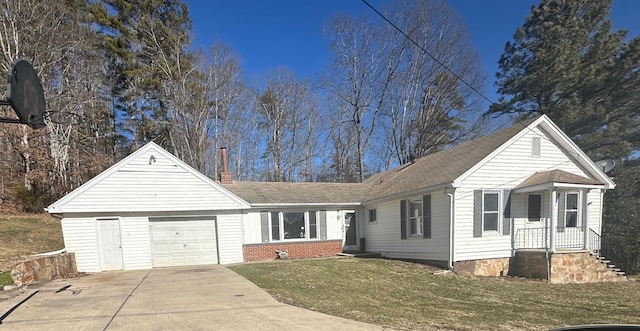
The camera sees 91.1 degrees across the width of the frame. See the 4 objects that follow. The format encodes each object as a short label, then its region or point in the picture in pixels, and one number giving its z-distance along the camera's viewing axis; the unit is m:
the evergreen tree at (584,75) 19.75
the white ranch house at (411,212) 11.16
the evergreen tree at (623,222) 13.02
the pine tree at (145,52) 21.47
